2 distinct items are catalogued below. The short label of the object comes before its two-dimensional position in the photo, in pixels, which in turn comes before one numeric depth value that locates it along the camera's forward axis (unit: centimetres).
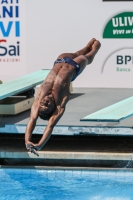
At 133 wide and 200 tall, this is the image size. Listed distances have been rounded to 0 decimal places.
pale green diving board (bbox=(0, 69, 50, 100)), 1922
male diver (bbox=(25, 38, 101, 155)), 1508
